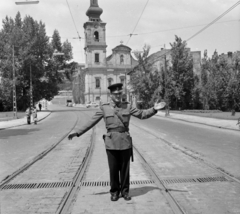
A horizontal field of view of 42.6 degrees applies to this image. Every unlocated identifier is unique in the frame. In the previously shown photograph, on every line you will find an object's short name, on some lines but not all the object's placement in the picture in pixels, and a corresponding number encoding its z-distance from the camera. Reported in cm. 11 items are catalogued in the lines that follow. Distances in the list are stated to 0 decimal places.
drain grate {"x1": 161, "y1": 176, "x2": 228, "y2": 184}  584
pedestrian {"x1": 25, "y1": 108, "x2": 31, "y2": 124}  2339
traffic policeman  469
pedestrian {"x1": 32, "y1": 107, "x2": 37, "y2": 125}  2368
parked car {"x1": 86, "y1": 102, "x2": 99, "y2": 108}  7520
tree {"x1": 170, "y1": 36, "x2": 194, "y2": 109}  4559
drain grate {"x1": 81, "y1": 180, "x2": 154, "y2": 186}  578
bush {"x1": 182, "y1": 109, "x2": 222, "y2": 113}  3607
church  7812
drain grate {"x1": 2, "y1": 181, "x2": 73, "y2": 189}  572
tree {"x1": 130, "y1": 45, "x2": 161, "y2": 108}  4525
